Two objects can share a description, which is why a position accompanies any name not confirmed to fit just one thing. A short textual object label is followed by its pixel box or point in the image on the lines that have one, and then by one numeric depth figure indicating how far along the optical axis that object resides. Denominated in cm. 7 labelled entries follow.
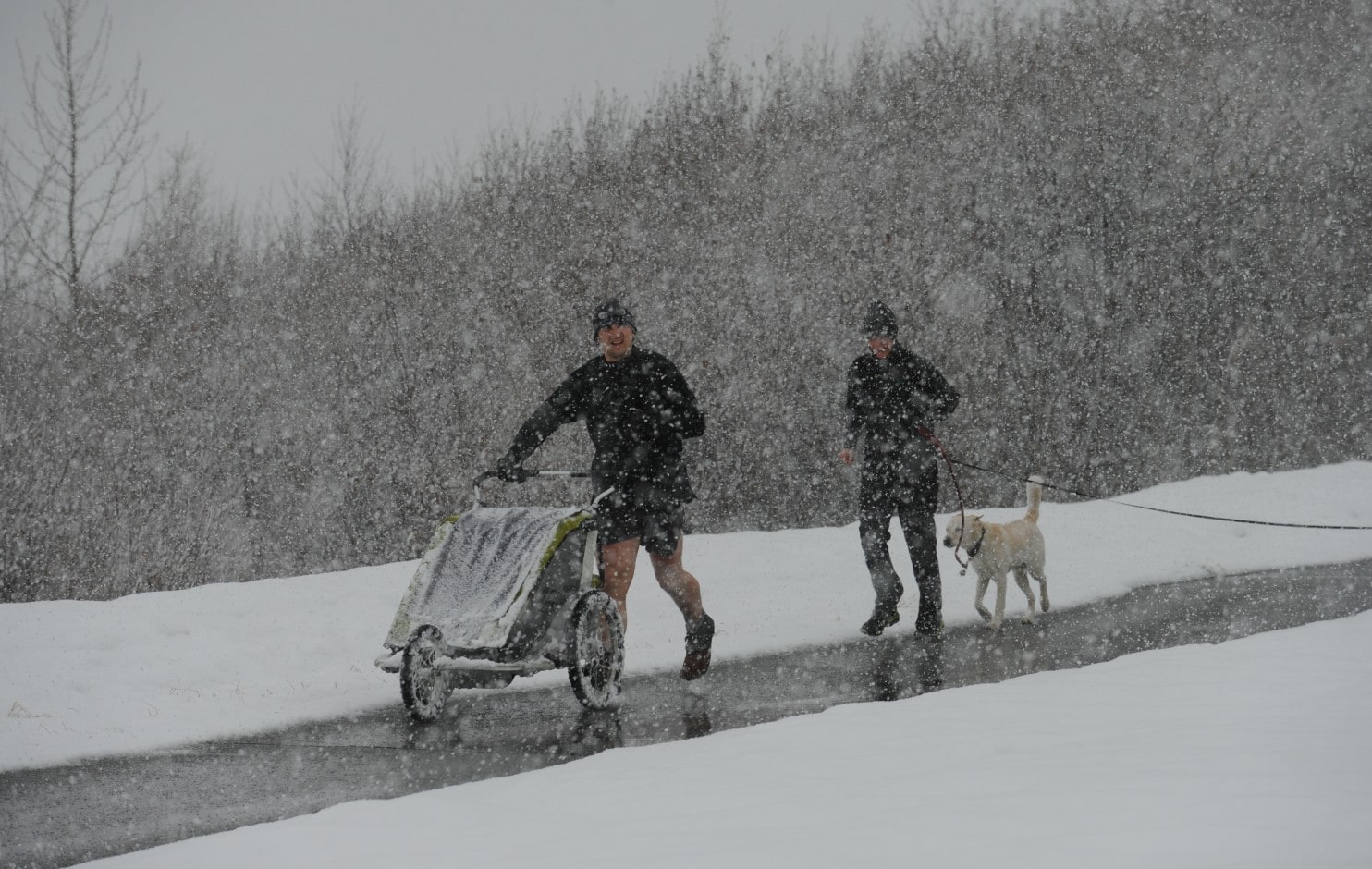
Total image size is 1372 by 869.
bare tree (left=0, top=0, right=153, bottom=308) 3319
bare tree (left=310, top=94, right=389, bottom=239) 4125
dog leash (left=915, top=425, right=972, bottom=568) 1878
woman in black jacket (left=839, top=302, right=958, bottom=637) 1870
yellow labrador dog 1992
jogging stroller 1287
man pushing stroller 1478
